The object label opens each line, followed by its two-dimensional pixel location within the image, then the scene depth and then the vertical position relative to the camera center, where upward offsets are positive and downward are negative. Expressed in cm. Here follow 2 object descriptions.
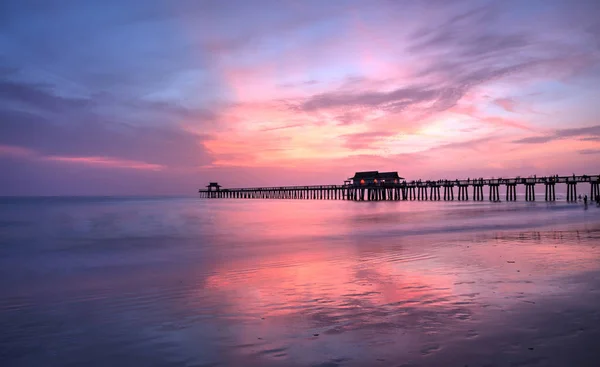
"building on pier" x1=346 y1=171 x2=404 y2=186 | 8100 +195
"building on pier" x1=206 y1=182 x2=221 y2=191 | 12406 +175
